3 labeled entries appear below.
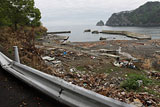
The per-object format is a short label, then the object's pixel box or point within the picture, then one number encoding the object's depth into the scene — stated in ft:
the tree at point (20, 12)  48.39
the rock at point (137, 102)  8.08
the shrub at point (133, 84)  12.64
